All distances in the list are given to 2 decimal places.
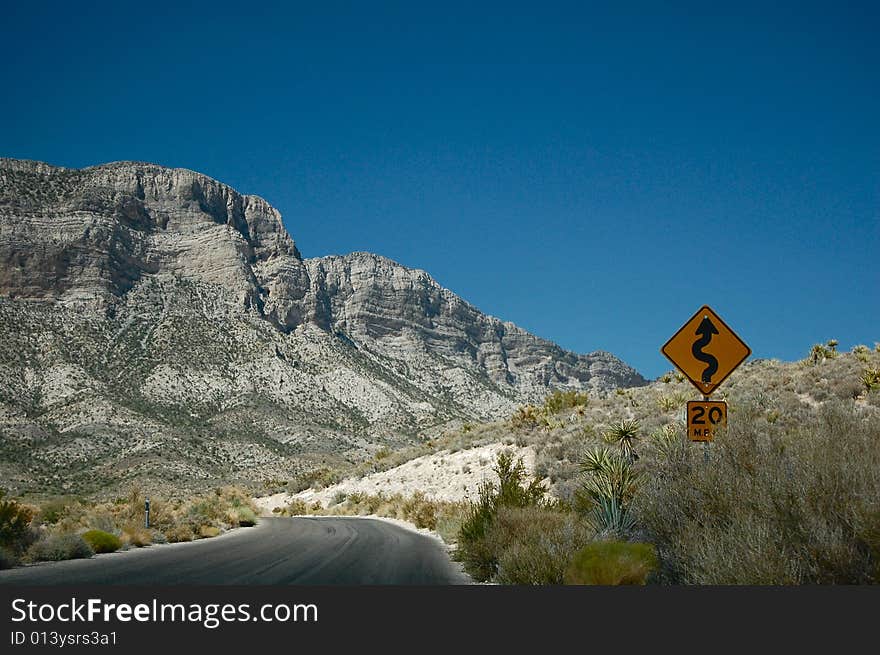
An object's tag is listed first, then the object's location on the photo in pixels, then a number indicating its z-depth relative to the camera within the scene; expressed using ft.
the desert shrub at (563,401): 154.57
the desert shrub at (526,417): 149.48
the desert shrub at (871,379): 102.17
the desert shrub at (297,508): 163.06
